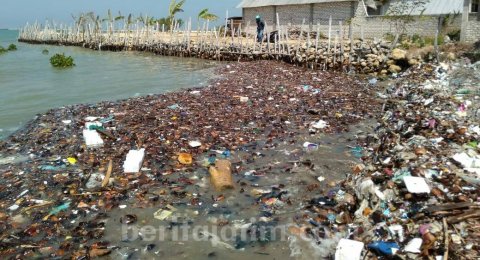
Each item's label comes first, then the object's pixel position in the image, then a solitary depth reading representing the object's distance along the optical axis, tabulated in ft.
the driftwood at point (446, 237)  9.16
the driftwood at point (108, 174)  15.46
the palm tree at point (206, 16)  95.76
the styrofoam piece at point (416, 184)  11.77
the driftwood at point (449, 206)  10.62
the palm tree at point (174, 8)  99.60
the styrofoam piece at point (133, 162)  16.81
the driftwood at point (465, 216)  10.21
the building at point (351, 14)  53.52
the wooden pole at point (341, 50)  48.34
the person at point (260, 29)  59.98
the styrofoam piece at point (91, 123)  22.34
